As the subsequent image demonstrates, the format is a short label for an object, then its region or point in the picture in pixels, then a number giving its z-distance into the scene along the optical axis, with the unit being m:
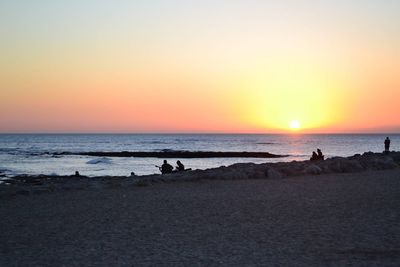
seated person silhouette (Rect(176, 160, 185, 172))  30.90
